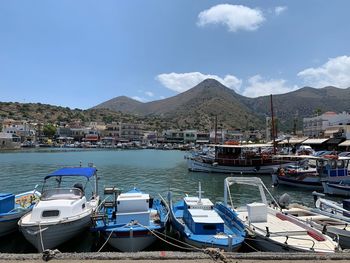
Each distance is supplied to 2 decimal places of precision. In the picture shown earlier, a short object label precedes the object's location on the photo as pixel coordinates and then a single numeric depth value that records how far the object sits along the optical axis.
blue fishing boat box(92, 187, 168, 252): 12.25
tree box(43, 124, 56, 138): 171.25
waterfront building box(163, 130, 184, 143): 186.38
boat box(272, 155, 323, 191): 31.64
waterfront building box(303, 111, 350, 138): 78.38
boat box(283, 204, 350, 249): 12.94
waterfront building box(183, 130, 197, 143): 183.00
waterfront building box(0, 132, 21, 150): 126.84
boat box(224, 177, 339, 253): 10.70
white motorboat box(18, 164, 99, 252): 12.14
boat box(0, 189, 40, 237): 14.31
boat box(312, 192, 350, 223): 14.99
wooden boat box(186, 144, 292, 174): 46.88
